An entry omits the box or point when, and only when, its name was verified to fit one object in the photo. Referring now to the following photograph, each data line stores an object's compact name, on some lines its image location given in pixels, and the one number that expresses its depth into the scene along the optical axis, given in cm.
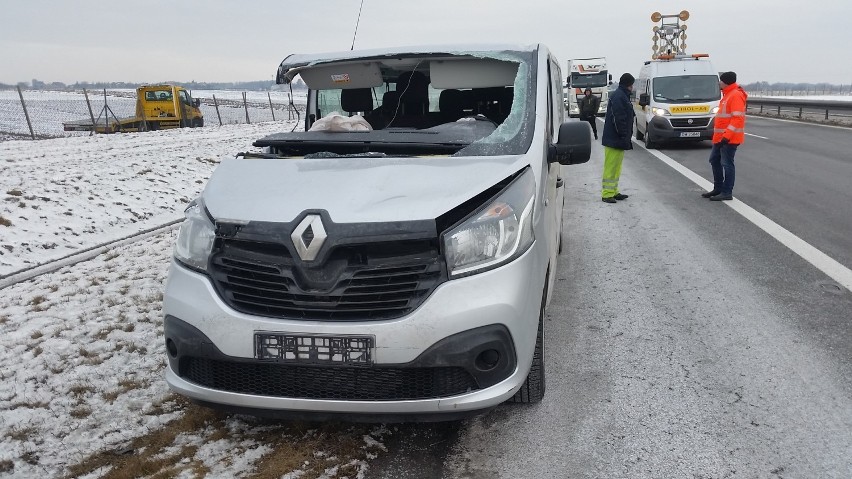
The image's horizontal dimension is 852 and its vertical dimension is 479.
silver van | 253
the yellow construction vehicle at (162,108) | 2819
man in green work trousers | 904
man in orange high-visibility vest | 873
